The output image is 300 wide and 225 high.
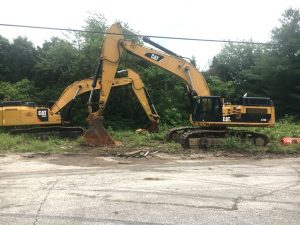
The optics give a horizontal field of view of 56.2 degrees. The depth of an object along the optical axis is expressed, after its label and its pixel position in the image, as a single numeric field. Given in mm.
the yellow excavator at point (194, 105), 10335
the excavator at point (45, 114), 12128
